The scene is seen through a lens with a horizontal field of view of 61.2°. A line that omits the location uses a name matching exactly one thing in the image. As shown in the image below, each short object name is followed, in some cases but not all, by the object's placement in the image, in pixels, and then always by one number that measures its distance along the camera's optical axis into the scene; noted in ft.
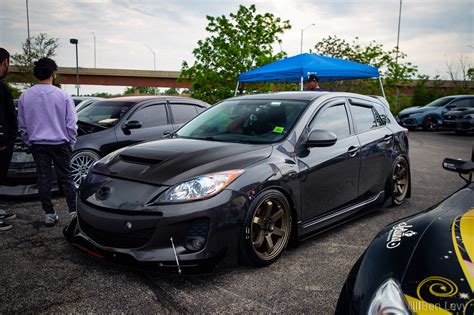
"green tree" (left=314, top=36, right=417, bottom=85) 80.23
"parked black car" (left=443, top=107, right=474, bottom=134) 54.29
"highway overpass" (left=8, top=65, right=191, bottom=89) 160.04
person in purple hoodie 13.11
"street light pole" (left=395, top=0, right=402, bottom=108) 86.62
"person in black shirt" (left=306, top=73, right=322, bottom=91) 25.12
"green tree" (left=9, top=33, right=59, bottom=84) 96.99
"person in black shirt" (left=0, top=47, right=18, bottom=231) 12.90
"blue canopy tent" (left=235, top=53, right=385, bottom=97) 36.96
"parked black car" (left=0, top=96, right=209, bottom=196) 16.98
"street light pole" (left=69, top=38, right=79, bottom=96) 109.91
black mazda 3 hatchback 9.12
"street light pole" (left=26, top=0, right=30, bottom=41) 120.15
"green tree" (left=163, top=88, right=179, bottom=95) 191.50
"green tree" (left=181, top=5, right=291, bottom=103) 53.72
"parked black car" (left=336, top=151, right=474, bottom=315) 4.71
